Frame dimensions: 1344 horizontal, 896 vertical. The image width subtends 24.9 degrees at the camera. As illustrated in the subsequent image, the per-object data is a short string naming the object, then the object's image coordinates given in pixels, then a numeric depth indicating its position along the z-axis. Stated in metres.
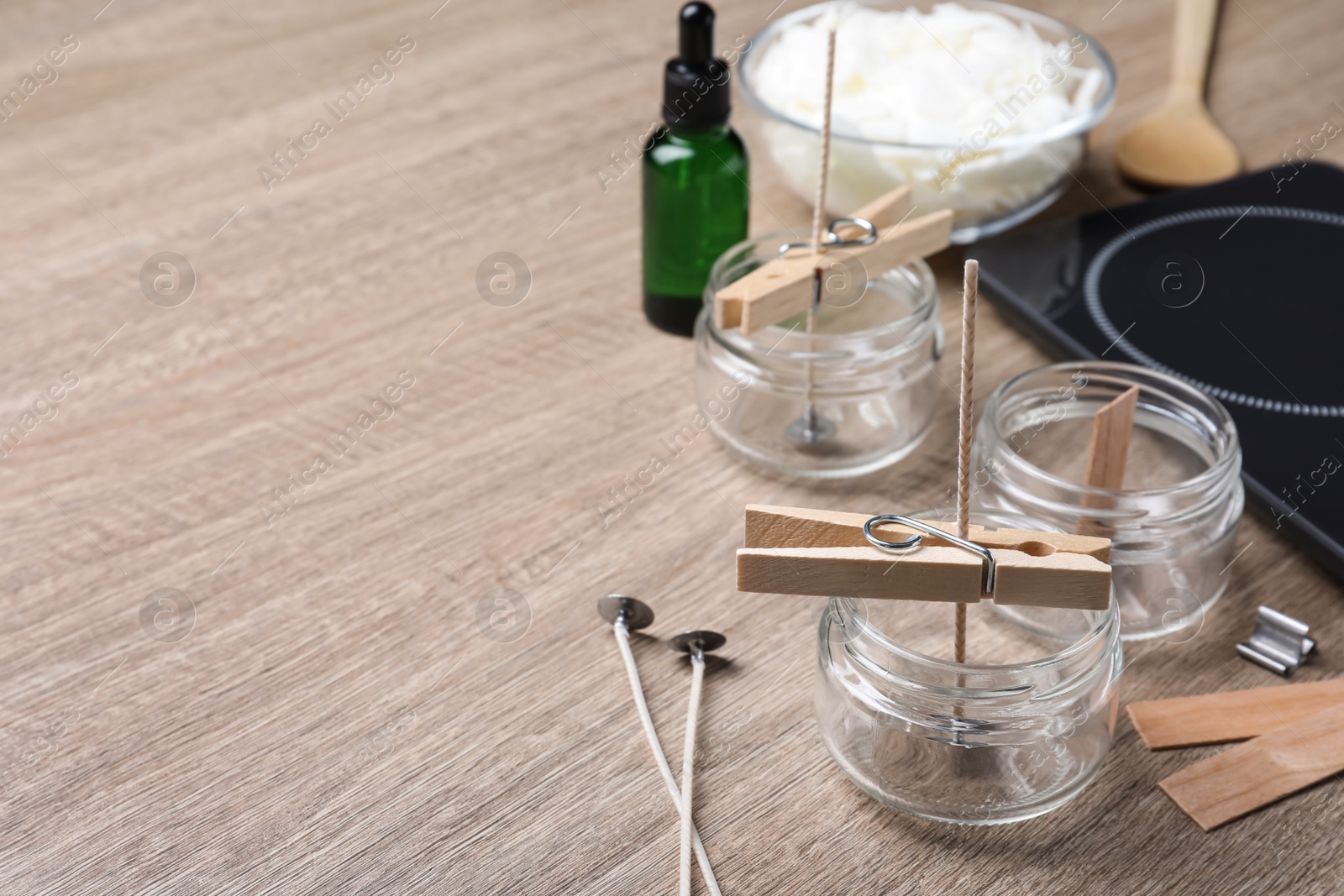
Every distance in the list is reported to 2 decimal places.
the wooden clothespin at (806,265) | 0.74
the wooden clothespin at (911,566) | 0.65
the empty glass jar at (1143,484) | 0.71
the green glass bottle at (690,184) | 0.77
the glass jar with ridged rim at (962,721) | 0.67
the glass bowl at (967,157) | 0.82
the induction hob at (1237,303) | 0.75
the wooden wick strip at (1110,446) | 0.72
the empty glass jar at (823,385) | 0.76
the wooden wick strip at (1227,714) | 0.69
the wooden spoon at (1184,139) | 0.89
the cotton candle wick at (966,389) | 0.63
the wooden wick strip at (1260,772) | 0.68
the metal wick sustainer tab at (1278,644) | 0.71
